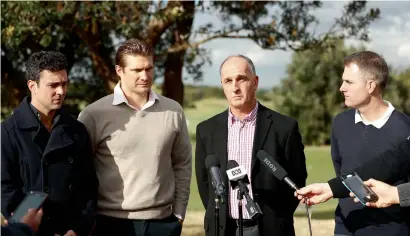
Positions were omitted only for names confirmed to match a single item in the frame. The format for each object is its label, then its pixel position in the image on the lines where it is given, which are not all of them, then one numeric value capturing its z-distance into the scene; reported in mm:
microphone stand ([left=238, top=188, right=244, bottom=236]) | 4710
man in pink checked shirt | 5309
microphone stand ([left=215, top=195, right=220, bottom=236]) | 4640
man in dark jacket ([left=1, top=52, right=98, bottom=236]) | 4625
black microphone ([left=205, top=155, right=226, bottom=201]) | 4543
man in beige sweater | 5250
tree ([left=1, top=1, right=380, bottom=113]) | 12836
